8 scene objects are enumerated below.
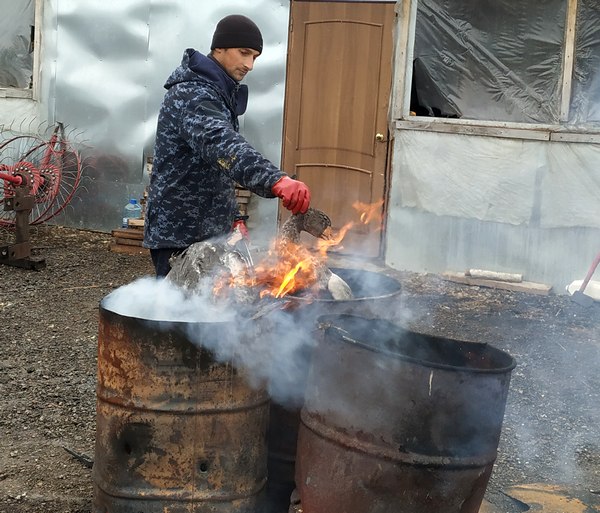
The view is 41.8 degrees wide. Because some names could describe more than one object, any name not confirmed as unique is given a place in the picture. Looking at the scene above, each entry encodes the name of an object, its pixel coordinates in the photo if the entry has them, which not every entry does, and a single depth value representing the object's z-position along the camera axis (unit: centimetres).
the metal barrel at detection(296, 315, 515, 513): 274
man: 359
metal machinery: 839
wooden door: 898
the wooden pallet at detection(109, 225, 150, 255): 941
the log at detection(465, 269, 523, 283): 862
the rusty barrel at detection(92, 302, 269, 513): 305
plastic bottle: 980
